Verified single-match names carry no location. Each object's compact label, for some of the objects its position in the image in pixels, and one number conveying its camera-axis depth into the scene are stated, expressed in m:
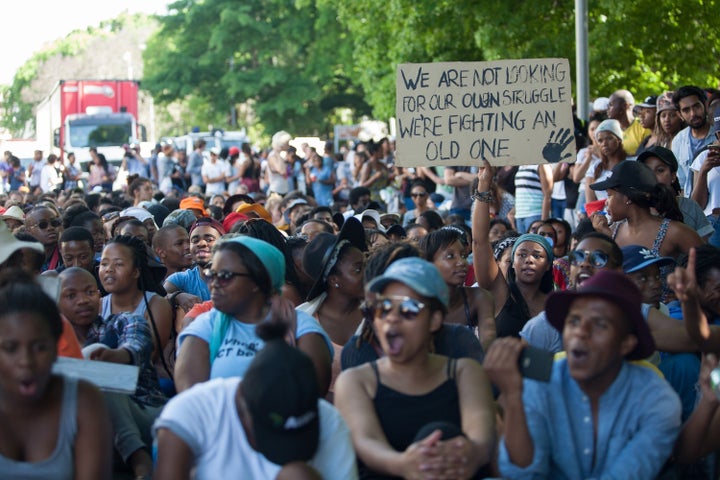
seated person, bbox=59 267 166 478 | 5.92
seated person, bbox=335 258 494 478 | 4.77
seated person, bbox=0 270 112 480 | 4.44
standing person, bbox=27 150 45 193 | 28.88
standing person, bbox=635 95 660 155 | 12.15
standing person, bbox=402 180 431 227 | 15.06
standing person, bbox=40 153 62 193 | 28.02
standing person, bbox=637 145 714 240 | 8.58
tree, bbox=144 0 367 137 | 43.50
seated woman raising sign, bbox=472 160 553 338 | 7.41
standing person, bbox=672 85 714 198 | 10.28
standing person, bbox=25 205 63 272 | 9.98
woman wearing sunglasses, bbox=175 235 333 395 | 5.52
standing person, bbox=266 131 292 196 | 22.14
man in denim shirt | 4.60
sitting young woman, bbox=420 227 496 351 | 6.80
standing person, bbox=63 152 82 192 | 29.39
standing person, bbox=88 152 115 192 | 27.16
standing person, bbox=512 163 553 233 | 13.29
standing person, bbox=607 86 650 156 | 12.85
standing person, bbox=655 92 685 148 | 11.07
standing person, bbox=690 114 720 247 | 9.45
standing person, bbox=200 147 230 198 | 25.72
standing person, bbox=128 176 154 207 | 15.71
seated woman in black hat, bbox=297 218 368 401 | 6.78
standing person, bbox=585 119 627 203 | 10.56
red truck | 34.62
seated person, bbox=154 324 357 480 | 4.02
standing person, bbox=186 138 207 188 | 27.65
